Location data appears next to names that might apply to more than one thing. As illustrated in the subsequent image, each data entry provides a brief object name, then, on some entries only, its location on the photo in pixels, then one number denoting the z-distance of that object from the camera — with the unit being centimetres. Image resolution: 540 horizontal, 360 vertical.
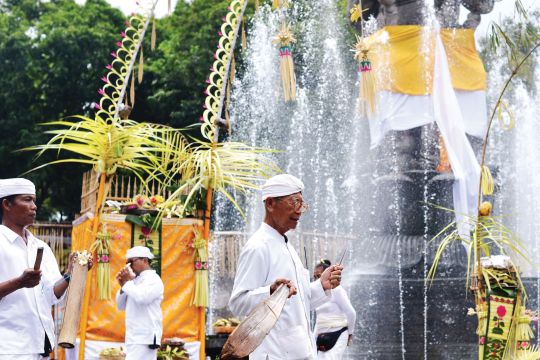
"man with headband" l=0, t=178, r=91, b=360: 526
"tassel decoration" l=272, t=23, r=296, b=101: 896
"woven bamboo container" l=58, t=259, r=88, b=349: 654
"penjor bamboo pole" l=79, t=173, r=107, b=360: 966
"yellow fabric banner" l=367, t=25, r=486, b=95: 1571
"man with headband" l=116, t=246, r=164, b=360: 904
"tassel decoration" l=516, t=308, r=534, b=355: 751
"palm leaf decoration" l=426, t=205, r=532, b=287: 755
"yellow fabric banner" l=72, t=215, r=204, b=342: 1073
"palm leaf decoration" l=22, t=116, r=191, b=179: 940
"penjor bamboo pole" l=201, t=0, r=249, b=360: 1001
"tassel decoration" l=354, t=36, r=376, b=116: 951
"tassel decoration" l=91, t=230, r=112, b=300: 1034
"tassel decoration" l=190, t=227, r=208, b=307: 1066
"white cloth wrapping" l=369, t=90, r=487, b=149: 1559
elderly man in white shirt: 504
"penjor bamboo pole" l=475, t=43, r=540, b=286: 759
